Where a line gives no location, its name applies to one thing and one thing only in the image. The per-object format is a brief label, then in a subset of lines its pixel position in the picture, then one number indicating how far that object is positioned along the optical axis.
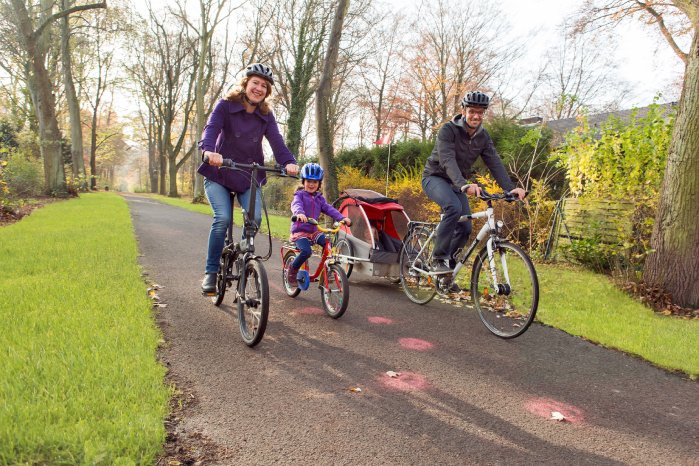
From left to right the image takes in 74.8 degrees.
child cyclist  5.10
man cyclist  4.98
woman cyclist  4.34
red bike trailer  6.07
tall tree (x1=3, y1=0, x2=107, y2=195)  16.28
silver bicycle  4.31
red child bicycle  4.75
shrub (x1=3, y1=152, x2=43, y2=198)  18.27
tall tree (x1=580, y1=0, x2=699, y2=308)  5.82
